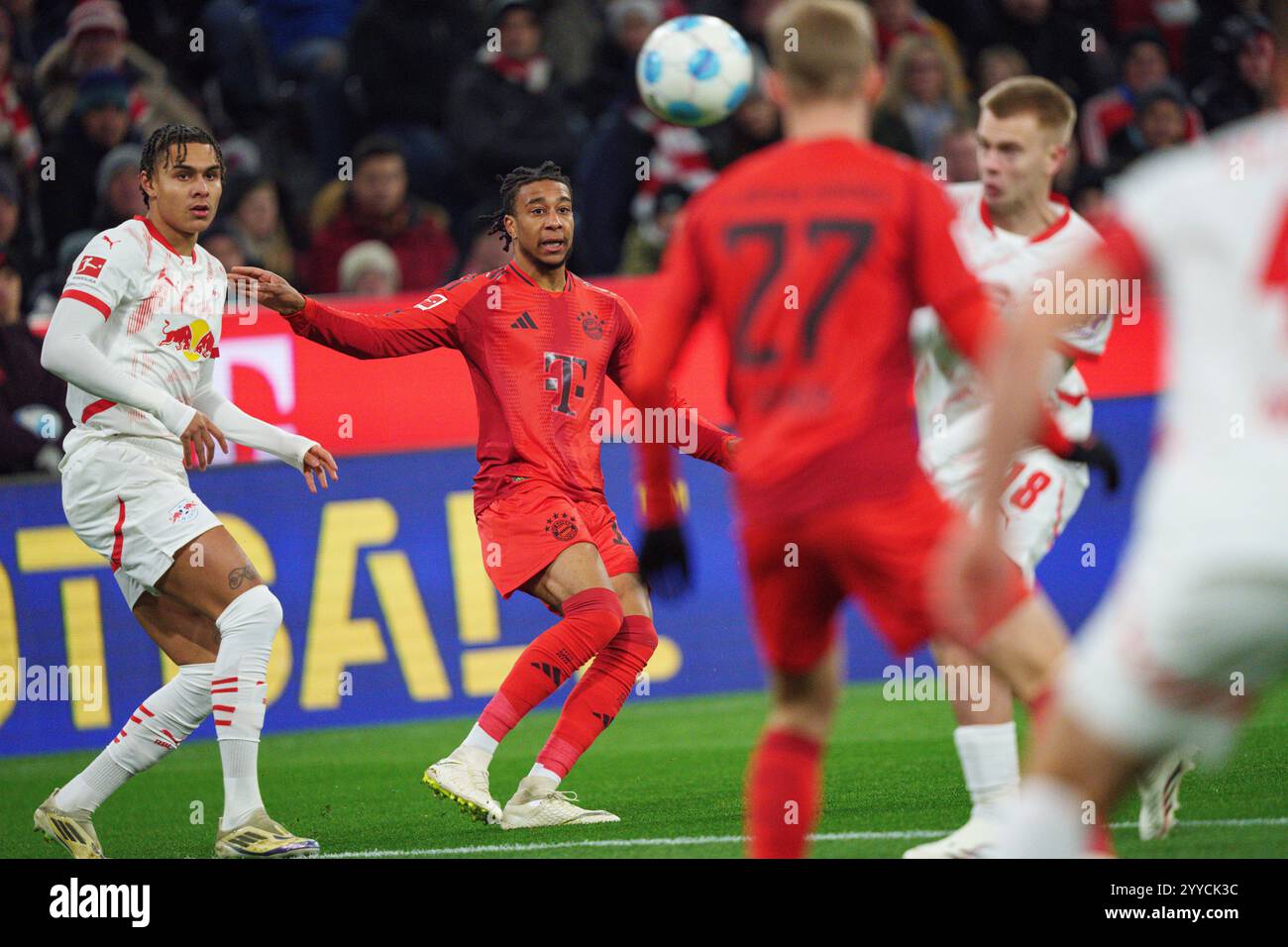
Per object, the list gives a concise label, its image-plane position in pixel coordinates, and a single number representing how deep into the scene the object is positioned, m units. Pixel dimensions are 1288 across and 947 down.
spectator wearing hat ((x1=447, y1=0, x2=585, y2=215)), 11.94
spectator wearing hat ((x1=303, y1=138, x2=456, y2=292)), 11.72
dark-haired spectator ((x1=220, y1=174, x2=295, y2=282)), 11.62
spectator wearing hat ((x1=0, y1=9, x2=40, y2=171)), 11.98
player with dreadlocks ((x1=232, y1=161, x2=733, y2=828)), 6.50
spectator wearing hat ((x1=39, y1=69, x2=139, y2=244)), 11.64
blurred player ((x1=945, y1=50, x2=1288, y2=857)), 2.93
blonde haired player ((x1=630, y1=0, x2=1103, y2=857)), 3.90
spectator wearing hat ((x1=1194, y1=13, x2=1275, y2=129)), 12.57
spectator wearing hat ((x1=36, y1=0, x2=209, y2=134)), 11.94
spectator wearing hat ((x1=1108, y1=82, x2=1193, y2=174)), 11.99
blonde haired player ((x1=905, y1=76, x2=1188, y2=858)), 5.68
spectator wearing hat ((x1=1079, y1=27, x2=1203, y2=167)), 12.70
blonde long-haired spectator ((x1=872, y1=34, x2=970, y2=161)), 12.19
